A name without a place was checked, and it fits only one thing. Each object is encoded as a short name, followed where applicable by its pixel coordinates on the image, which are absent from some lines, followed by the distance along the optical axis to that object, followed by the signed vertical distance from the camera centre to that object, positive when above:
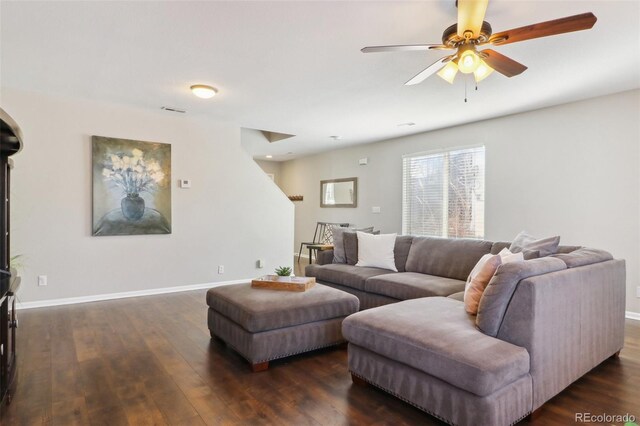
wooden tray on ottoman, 2.99 -0.63
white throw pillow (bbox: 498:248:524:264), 2.35 -0.31
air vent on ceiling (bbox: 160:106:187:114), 4.67 +1.26
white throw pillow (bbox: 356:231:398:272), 4.21 -0.50
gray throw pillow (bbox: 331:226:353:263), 4.61 -0.49
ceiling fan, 1.94 +1.00
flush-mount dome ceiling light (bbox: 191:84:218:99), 3.77 +1.22
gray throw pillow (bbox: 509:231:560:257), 2.59 -0.27
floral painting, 4.48 +0.25
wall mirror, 7.28 +0.33
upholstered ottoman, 2.53 -0.83
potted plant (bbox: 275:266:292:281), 3.26 -0.59
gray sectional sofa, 1.72 -0.70
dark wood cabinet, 1.89 -0.39
